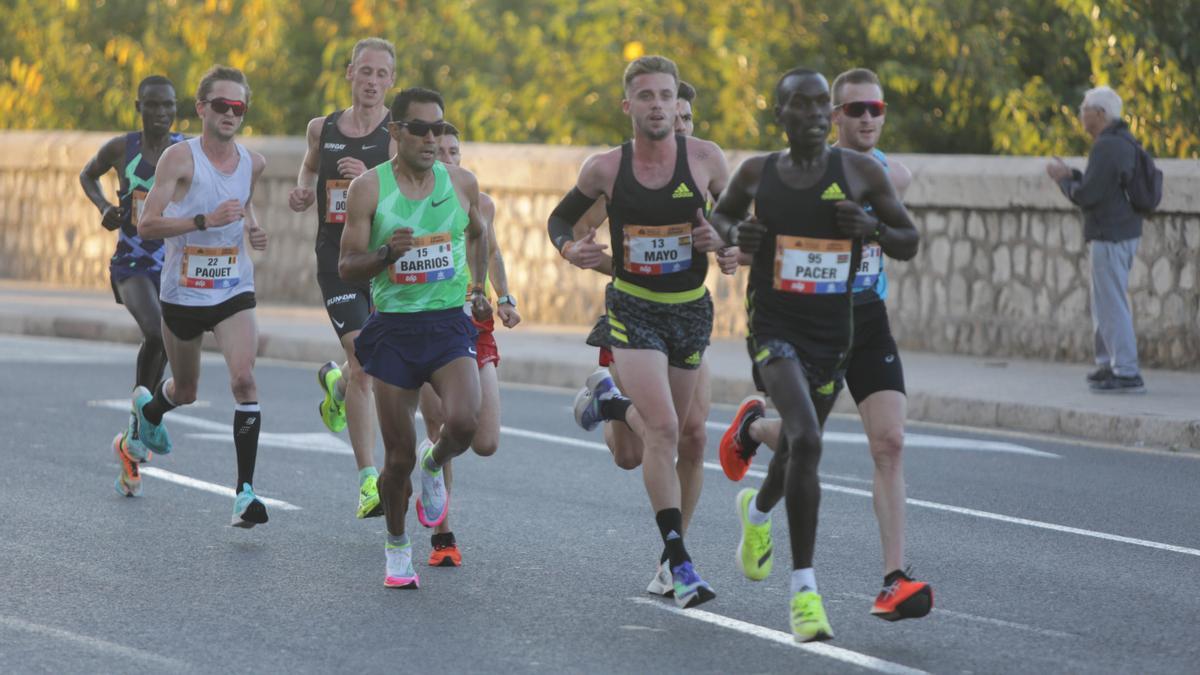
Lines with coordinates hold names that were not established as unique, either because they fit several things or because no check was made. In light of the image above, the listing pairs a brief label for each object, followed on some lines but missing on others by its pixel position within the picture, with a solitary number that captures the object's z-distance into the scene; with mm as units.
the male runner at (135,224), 20750
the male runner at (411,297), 15258
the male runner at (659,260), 14828
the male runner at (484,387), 16359
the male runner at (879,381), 13687
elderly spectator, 27281
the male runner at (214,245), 17969
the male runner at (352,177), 18797
